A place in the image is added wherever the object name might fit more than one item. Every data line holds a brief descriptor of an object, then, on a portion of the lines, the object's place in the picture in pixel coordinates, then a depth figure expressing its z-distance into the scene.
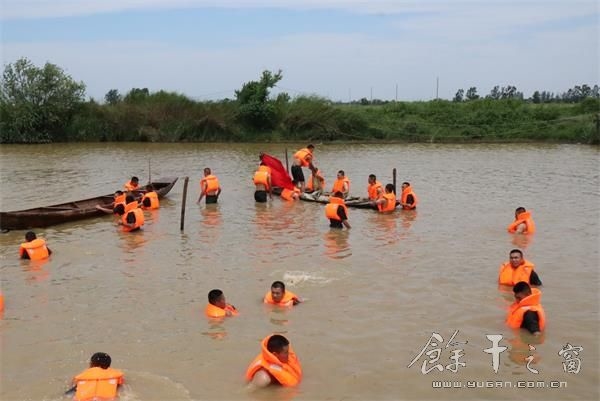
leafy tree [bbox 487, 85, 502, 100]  71.19
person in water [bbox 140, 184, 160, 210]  18.59
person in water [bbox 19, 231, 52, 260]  12.84
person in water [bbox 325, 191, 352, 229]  15.69
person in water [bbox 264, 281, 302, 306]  9.87
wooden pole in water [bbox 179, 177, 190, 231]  15.80
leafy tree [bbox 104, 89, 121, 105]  48.05
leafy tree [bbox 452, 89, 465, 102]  71.31
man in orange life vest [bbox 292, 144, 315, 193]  21.47
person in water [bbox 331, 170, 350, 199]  20.05
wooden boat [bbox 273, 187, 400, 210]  18.75
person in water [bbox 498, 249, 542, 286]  10.43
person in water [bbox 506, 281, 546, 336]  8.70
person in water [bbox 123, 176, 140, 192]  19.81
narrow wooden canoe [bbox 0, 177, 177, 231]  15.59
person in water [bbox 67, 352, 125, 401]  6.82
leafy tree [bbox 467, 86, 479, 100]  70.27
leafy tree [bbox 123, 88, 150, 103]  47.06
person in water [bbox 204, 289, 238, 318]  9.52
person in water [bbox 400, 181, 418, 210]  18.44
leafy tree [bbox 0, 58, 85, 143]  43.59
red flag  21.20
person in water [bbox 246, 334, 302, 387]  7.15
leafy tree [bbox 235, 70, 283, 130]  45.81
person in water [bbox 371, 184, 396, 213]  18.16
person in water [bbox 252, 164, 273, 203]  20.19
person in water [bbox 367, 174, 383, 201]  19.02
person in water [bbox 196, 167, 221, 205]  20.05
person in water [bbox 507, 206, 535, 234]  15.15
